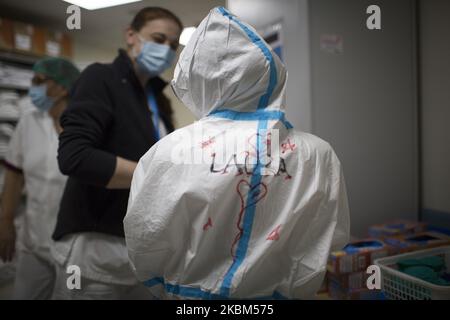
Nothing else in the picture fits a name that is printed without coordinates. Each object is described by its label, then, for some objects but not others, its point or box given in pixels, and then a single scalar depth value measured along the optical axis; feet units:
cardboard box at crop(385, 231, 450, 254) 3.04
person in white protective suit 2.09
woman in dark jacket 2.56
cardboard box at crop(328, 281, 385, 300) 2.79
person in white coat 4.05
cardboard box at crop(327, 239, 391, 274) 3.00
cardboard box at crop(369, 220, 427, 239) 3.25
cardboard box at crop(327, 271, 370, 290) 2.89
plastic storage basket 2.63
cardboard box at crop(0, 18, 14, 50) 4.20
